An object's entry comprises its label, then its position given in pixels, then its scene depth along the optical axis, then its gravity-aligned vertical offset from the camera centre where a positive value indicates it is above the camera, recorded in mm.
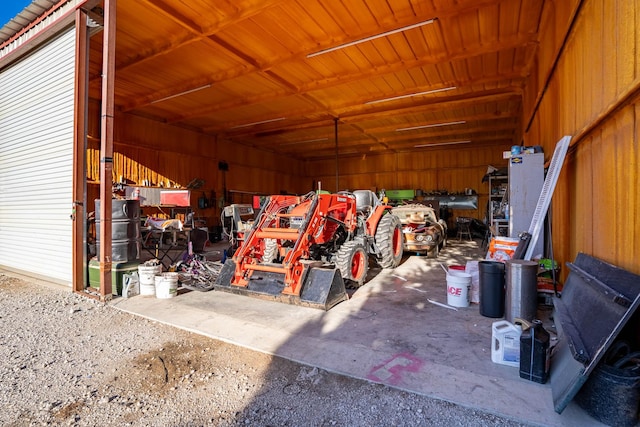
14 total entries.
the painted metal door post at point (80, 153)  4770 +905
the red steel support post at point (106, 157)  4359 +761
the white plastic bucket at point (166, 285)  4320 -1031
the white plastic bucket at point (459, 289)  3859 -974
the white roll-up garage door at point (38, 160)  5145 +959
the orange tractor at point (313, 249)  3977 -612
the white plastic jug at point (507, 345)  2398 -1041
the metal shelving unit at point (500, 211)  6545 -13
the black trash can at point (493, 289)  3428 -870
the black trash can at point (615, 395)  1687 -1026
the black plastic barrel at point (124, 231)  4637 -292
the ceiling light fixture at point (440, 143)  15891 +3502
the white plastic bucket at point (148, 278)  4465 -953
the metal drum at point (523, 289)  3084 -784
